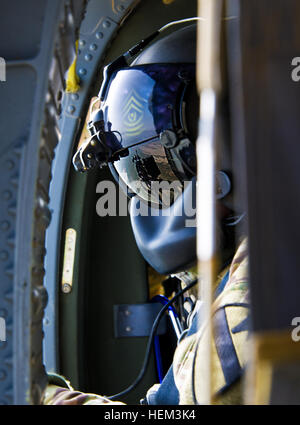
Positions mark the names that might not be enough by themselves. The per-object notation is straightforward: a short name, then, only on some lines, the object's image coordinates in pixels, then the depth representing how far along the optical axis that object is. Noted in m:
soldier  1.13
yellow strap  1.92
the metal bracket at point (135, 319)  2.10
